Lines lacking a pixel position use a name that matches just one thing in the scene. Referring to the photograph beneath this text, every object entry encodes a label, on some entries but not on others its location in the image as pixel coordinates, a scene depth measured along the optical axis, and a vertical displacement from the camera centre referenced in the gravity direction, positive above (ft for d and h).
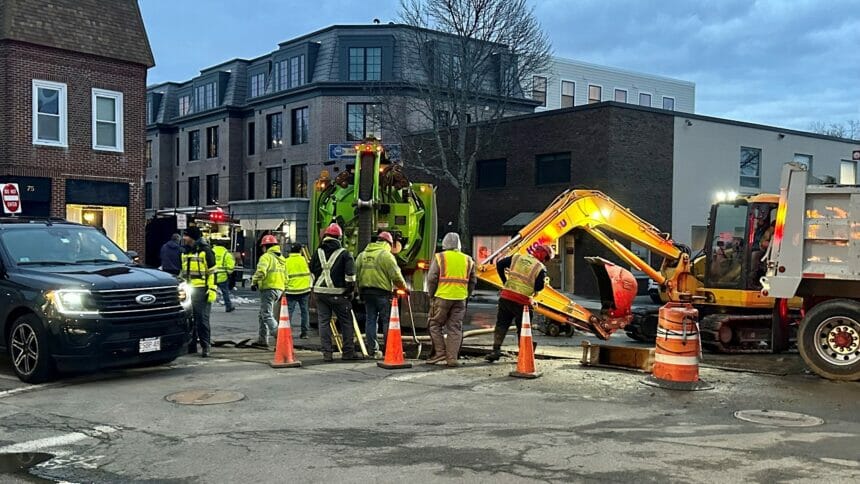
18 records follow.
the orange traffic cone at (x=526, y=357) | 32.48 -5.55
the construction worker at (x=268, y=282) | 41.68 -3.37
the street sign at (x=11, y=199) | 52.85 +1.25
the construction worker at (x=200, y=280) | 37.86 -2.93
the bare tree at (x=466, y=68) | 89.76 +18.88
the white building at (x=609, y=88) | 162.09 +31.53
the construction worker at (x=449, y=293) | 34.99 -3.12
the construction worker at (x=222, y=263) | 44.37 -2.79
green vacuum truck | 45.96 +0.84
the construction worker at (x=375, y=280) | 36.88 -2.71
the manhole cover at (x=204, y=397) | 27.35 -6.43
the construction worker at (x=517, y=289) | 35.29 -2.92
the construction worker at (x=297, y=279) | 45.29 -3.37
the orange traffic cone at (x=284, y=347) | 34.71 -5.68
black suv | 29.55 -3.66
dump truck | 32.55 -1.48
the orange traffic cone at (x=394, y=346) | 34.09 -5.46
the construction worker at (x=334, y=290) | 35.55 -3.11
